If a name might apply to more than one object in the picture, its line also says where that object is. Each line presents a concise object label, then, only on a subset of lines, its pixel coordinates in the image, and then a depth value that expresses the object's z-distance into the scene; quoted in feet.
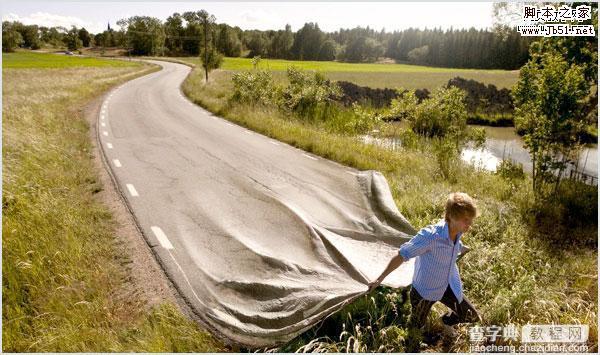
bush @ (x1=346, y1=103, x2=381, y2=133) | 49.16
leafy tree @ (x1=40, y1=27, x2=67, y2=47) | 374.84
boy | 12.68
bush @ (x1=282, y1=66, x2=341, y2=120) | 62.49
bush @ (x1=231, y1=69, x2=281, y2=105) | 66.69
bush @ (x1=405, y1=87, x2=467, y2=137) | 47.34
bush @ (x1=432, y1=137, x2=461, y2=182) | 31.37
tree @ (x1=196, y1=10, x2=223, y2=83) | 116.47
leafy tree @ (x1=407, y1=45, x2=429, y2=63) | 377.91
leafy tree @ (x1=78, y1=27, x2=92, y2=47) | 389.35
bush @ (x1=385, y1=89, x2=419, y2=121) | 51.75
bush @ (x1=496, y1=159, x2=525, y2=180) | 31.89
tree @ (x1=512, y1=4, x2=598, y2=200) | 25.80
